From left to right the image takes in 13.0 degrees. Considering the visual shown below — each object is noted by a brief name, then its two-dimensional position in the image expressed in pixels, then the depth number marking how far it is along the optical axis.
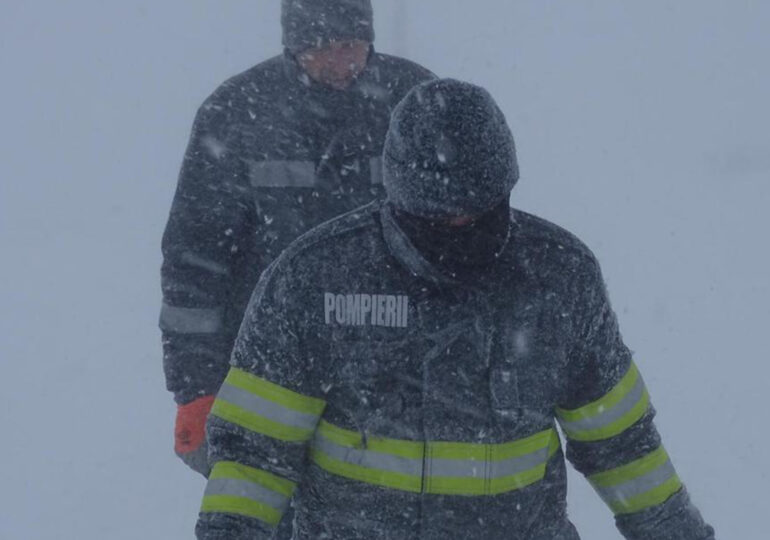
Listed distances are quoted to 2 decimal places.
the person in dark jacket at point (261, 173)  5.65
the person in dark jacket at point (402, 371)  4.87
